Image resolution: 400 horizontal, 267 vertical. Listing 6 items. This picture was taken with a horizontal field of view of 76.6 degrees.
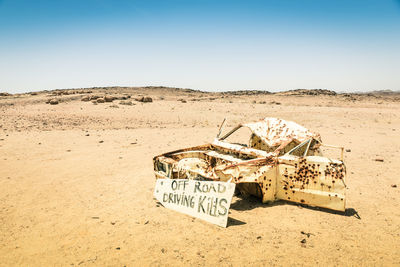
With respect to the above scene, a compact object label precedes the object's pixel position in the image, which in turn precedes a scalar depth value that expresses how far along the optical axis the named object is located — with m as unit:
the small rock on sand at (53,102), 21.31
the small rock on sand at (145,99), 23.69
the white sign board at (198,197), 3.57
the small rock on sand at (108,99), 22.49
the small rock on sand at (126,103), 21.15
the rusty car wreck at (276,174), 3.81
